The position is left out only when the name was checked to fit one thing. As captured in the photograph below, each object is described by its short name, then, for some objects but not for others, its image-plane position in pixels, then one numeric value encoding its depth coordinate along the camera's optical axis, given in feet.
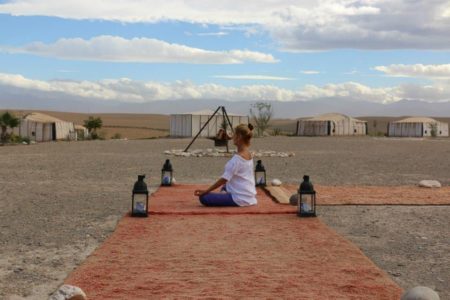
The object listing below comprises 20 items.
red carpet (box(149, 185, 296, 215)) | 26.35
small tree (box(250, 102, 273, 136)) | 154.77
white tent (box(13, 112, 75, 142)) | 131.34
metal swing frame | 74.97
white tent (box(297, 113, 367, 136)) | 171.73
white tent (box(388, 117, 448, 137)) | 171.32
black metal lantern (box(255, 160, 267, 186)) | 36.83
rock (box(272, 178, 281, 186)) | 37.54
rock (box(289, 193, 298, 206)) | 28.76
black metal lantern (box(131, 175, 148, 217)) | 25.23
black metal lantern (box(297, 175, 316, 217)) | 25.23
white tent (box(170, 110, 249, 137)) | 137.28
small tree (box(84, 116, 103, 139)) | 145.28
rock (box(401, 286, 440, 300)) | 12.67
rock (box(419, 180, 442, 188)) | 38.06
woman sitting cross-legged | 27.68
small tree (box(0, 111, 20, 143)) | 118.76
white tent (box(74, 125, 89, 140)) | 141.72
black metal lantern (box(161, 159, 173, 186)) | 37.45
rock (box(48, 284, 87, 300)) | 12.77
